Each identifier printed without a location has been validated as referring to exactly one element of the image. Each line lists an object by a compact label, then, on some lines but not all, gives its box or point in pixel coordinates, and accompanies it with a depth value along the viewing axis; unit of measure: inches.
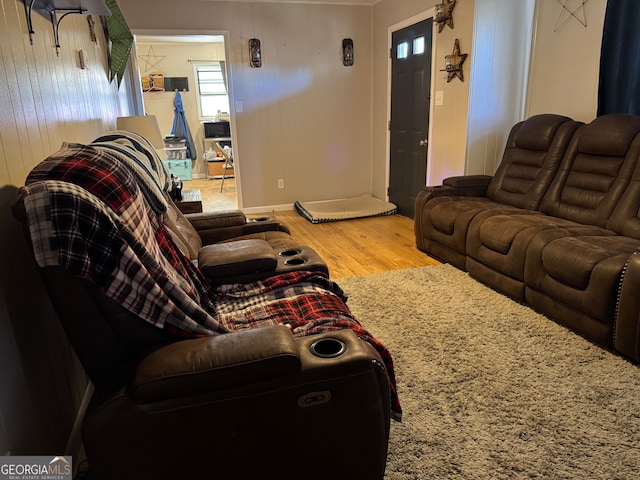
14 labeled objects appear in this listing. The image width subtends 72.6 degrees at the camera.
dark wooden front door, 170.7
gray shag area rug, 58.9
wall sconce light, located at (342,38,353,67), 204.2
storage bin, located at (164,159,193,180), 311.3
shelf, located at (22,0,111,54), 63.6
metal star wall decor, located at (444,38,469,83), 145.9
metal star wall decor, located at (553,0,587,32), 125.9
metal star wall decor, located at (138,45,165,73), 314.7
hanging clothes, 319.6
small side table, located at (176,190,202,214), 125.7
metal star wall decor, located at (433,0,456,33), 148.1
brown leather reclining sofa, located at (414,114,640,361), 82.8
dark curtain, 111.0
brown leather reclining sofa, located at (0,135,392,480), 41.2
